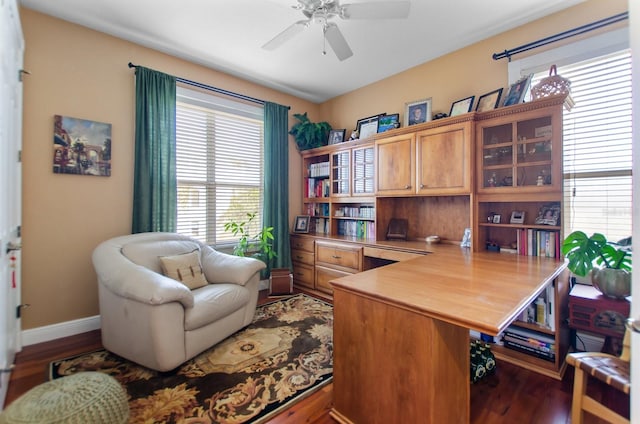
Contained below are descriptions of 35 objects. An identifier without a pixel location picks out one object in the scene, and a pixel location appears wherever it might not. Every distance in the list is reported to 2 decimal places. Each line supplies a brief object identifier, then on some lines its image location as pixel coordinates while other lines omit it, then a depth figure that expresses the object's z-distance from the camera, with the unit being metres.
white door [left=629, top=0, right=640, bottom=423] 0.64
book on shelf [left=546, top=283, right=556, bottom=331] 2.02
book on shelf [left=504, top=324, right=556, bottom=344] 2.06
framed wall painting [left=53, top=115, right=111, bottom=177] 2.49
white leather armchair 1.86
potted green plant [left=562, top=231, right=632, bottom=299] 1.88
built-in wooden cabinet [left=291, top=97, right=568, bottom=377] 2.20
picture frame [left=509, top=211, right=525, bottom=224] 2.44
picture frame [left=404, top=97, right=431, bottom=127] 3.20
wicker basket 2.12
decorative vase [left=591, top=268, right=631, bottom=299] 1.86
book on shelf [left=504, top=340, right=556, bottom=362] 2.02
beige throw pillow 2.43
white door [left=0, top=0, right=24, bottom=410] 1.62
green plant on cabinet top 4.11
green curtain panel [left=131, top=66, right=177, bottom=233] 2.84
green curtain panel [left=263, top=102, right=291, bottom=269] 3.87
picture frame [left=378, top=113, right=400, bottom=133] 3.47
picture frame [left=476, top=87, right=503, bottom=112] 2.60
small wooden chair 1.29
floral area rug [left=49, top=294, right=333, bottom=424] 1.62
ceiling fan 1.89
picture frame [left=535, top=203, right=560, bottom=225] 2.22
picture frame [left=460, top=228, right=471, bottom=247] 2.73
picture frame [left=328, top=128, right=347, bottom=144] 4.11
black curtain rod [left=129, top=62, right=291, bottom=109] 3.13
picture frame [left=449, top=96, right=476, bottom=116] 2.80
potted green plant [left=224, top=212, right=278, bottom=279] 3.48
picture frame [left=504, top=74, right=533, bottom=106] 2.37
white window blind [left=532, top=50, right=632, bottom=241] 2.12
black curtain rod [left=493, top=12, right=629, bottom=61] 2.11
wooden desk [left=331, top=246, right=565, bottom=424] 1.19
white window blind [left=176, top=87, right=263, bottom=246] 3.28
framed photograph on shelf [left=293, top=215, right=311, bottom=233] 4.13
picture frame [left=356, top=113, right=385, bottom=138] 3.68
